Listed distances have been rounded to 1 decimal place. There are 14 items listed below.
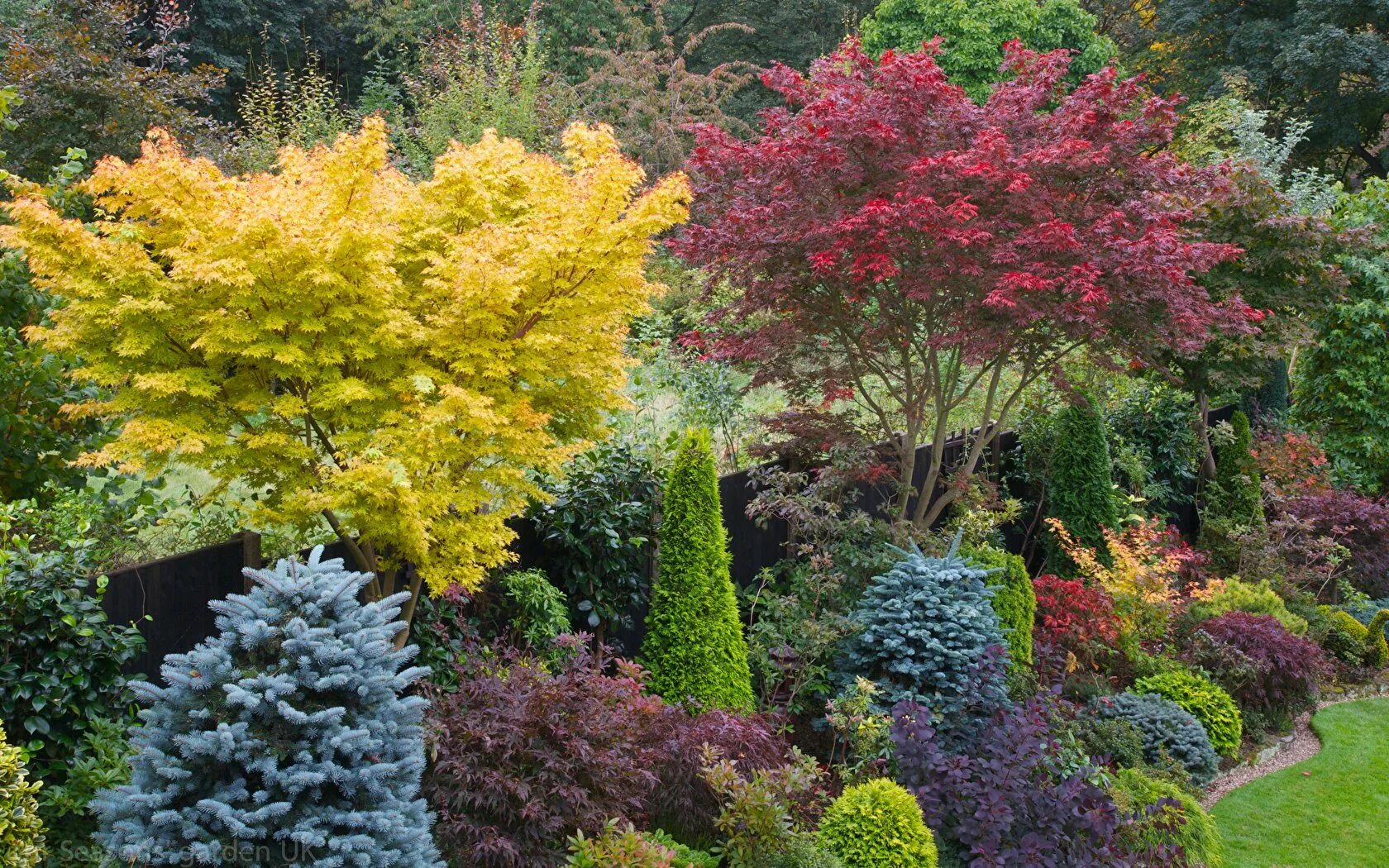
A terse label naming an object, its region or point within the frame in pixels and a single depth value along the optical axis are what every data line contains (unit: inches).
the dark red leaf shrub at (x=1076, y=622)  323.6
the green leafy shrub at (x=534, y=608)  254.8
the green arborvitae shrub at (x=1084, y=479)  404.8
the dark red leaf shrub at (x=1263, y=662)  328.8
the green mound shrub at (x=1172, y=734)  290.0
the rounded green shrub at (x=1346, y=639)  383.2
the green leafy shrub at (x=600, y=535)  274.4
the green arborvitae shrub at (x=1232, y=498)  446.3
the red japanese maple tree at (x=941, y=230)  287.6
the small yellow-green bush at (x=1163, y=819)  233.6
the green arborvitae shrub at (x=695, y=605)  261.3
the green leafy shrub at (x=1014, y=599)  300.7
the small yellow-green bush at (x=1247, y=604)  364.2
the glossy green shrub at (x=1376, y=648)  384.8
